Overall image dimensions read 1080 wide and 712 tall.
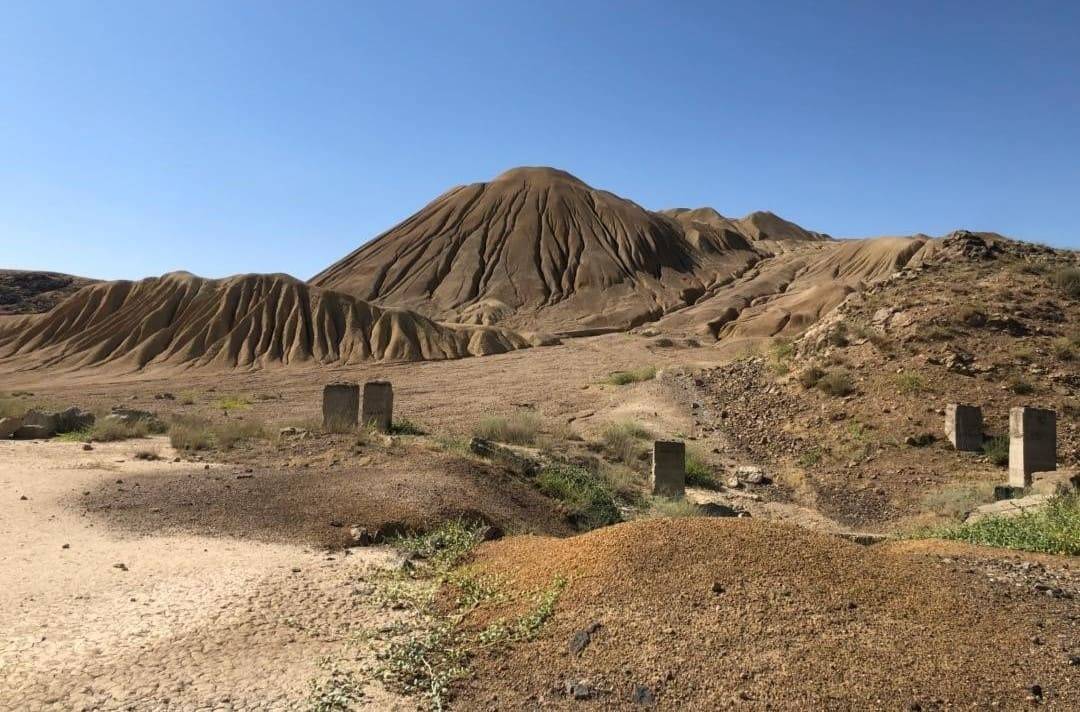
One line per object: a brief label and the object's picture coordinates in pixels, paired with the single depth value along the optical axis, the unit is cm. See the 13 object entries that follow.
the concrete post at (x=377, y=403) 1534
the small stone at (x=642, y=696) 399
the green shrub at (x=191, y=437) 1297
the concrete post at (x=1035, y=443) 1260
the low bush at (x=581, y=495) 1007
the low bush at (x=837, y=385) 1748
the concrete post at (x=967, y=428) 1459
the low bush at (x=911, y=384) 1639
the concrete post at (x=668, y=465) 1318
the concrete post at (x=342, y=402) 1522
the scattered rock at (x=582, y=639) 452
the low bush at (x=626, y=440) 1605
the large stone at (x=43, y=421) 1468
